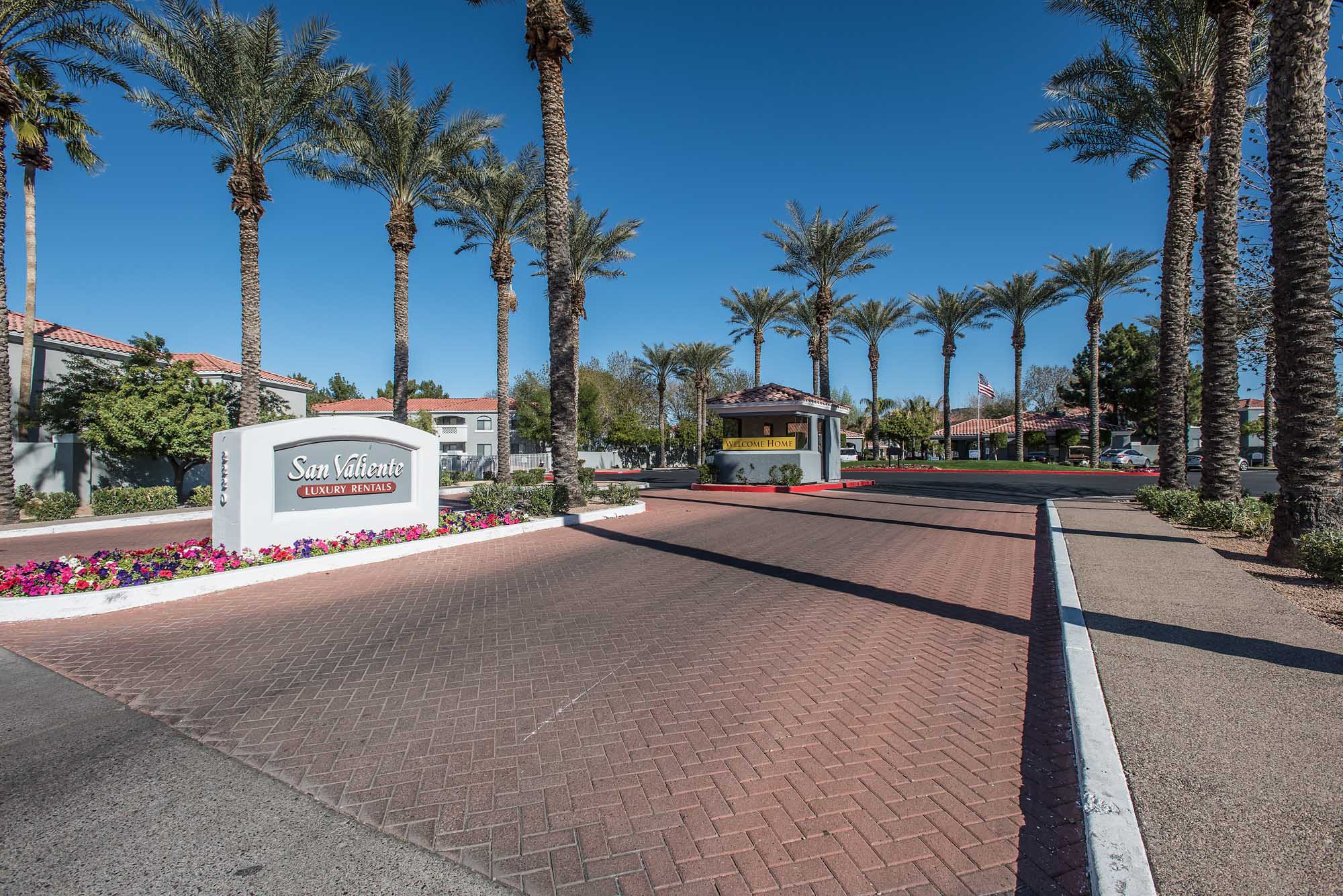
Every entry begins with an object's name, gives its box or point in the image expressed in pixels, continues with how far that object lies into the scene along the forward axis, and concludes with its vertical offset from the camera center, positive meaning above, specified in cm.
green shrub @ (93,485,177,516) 1667 -126
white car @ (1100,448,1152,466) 3872 -70
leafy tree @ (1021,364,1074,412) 7112 +732
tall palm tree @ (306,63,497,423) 1880 +917
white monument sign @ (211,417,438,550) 877 -43
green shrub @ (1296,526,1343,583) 679 -119
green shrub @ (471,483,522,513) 1335 -105
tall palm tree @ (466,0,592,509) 1460 +532
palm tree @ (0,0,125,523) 1398 +990
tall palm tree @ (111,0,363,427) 1495 +923
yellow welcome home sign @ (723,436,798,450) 2362 +23
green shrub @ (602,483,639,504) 1658 -119
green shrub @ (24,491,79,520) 1592 -133
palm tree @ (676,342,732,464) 4716 +685
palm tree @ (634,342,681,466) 4794 +670
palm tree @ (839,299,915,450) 4366 +914
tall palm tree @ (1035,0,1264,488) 1442 +859
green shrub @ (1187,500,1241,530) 1100 -123
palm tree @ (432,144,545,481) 2267 +902
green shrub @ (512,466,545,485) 2312 -100
